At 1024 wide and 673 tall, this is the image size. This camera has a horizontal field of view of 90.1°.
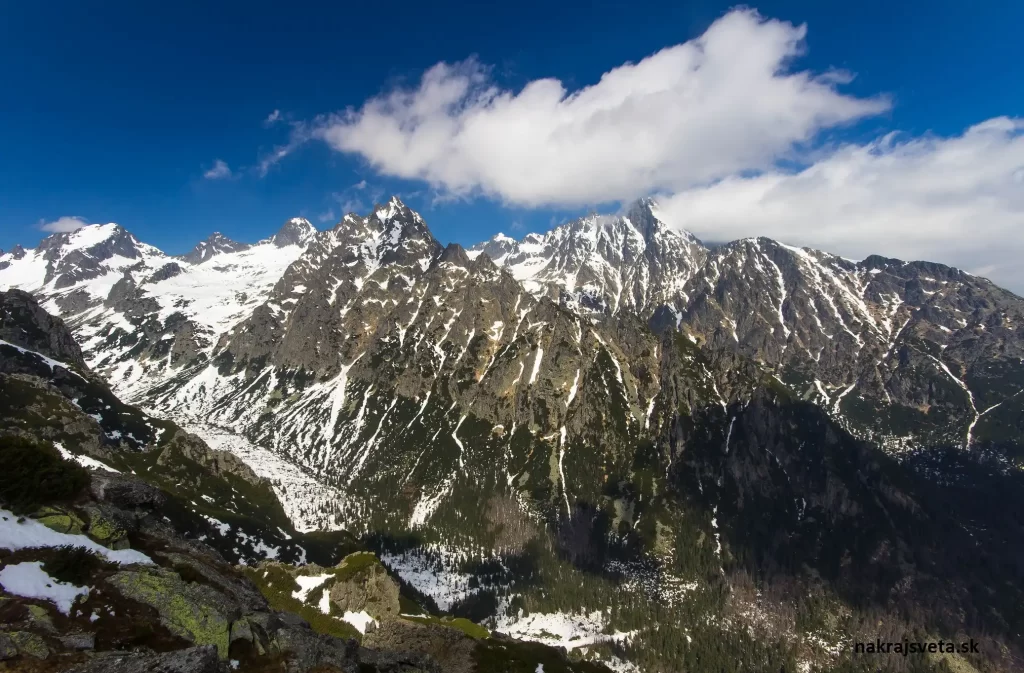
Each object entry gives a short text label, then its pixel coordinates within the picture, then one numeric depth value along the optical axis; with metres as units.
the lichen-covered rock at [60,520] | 33.09
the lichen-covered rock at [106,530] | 35.25
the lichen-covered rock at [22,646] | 19.95
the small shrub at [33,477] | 33.00
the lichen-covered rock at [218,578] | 37.16
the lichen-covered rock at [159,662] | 19.89
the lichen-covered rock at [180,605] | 28.47
